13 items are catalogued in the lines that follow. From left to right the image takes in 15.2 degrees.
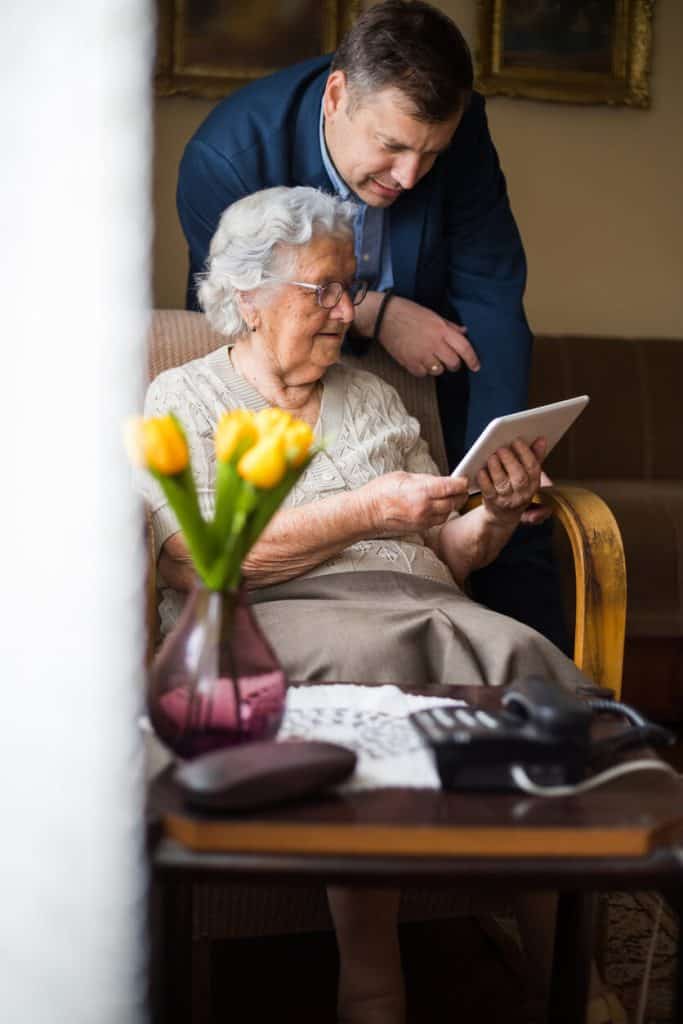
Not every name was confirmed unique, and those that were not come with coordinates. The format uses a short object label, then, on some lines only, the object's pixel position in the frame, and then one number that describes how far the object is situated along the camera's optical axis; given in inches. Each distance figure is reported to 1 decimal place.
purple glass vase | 90.7
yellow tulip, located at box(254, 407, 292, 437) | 91.9
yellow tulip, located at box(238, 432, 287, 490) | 89.9
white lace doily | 91.1
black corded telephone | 89.3
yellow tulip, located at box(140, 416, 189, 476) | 89.0
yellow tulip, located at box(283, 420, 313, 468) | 91.6
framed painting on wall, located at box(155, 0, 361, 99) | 241.6
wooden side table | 85.8
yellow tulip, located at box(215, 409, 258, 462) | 91.4
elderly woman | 115.4
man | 132.8
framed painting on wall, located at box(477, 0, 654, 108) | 258.5
